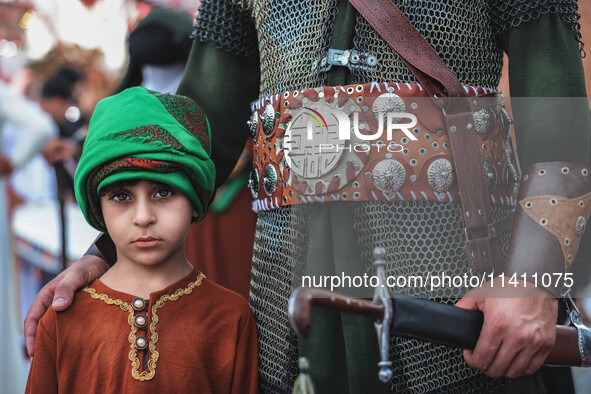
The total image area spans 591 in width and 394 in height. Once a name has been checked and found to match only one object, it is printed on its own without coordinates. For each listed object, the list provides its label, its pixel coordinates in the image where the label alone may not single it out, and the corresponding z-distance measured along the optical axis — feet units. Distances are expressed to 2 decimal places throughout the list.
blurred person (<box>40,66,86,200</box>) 15.66
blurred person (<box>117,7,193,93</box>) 13.46
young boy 5.64
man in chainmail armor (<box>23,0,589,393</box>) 5.38
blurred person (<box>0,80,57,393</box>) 17.37
